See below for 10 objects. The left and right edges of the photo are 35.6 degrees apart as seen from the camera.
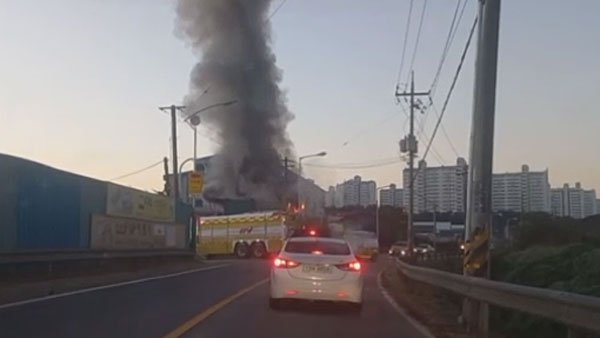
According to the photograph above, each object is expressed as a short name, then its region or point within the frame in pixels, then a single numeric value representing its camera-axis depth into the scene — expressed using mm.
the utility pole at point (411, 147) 57531
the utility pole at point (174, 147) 50656
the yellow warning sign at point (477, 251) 15740
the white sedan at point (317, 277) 17188
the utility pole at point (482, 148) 15484
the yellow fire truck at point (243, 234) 57156
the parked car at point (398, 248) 71812
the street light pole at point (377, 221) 100875
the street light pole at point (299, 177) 80112
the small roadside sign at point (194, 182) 55812
